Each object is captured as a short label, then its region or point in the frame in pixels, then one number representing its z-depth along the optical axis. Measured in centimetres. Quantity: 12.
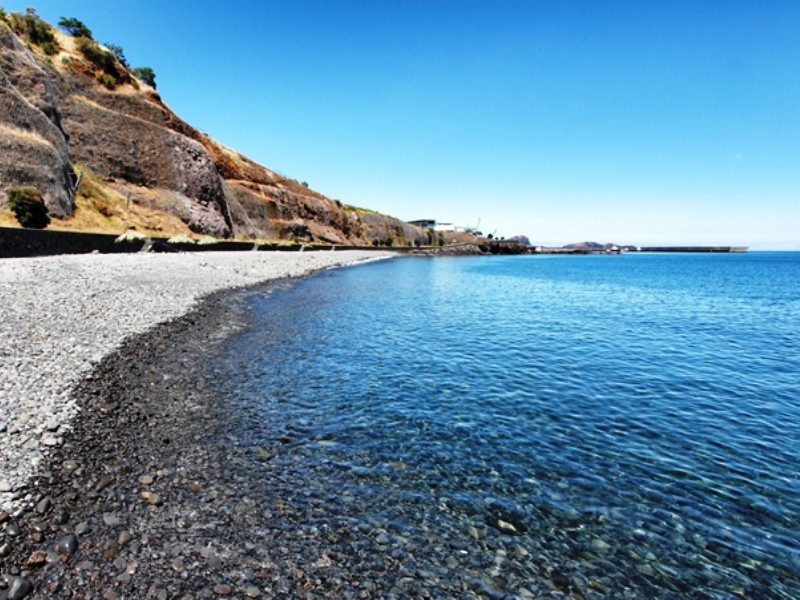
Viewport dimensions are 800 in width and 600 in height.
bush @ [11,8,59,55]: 5431
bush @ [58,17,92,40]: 6372
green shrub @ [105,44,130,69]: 7581
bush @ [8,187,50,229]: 3052
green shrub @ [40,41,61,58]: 5647
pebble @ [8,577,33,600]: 476
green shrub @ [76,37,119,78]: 5966
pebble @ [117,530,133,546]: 576
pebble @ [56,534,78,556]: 548
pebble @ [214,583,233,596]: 510
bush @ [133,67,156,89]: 8450
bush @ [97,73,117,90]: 5978
